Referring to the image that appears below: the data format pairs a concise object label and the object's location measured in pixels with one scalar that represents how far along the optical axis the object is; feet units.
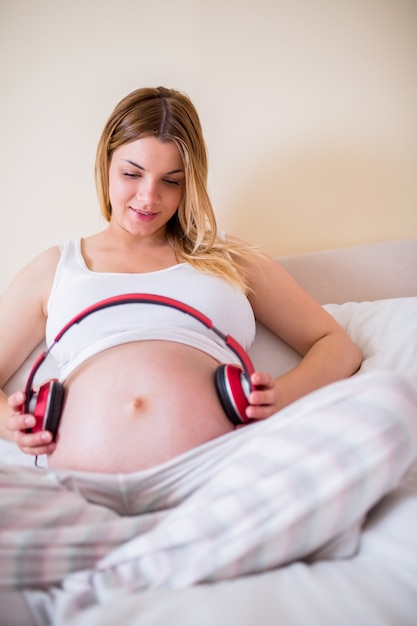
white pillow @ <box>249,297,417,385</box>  3.22
